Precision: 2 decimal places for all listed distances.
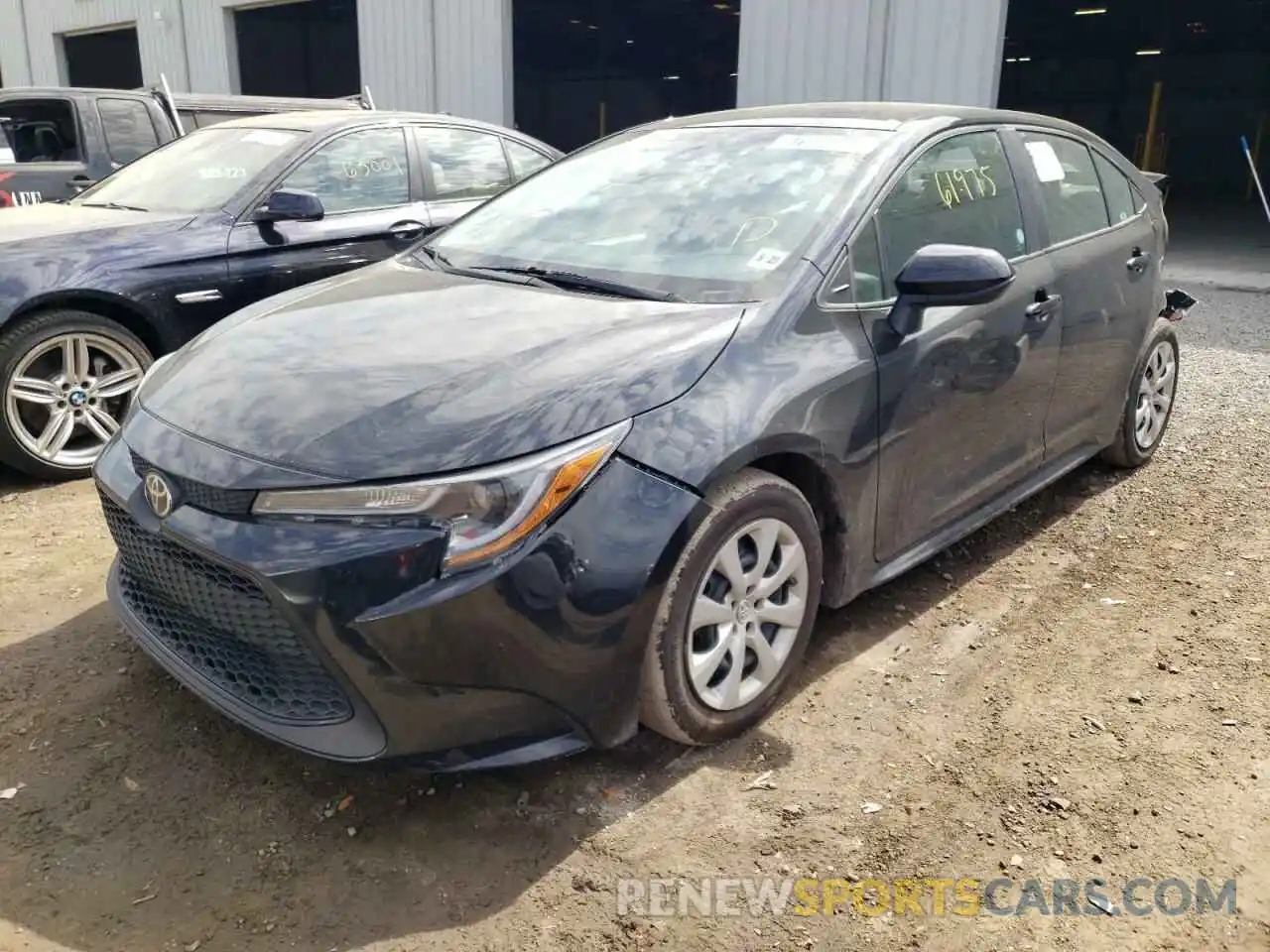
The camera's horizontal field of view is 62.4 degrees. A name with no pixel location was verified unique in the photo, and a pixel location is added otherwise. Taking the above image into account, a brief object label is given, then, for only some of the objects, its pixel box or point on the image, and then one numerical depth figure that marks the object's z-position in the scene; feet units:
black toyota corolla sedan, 7.19
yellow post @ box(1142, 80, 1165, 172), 65.77
